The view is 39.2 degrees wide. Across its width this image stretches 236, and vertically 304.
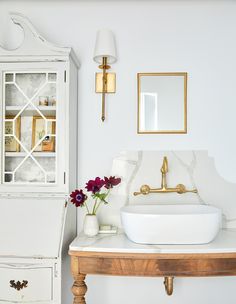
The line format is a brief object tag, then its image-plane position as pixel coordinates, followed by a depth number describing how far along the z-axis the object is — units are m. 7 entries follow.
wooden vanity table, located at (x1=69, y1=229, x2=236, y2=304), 1.72
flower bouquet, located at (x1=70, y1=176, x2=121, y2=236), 1.97
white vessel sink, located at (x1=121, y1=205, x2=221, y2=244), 1.73
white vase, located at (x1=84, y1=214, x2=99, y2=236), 2.01
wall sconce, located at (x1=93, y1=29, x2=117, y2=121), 2.21
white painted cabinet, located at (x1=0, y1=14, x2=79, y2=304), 1.96
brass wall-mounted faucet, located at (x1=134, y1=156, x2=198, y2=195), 2.23
